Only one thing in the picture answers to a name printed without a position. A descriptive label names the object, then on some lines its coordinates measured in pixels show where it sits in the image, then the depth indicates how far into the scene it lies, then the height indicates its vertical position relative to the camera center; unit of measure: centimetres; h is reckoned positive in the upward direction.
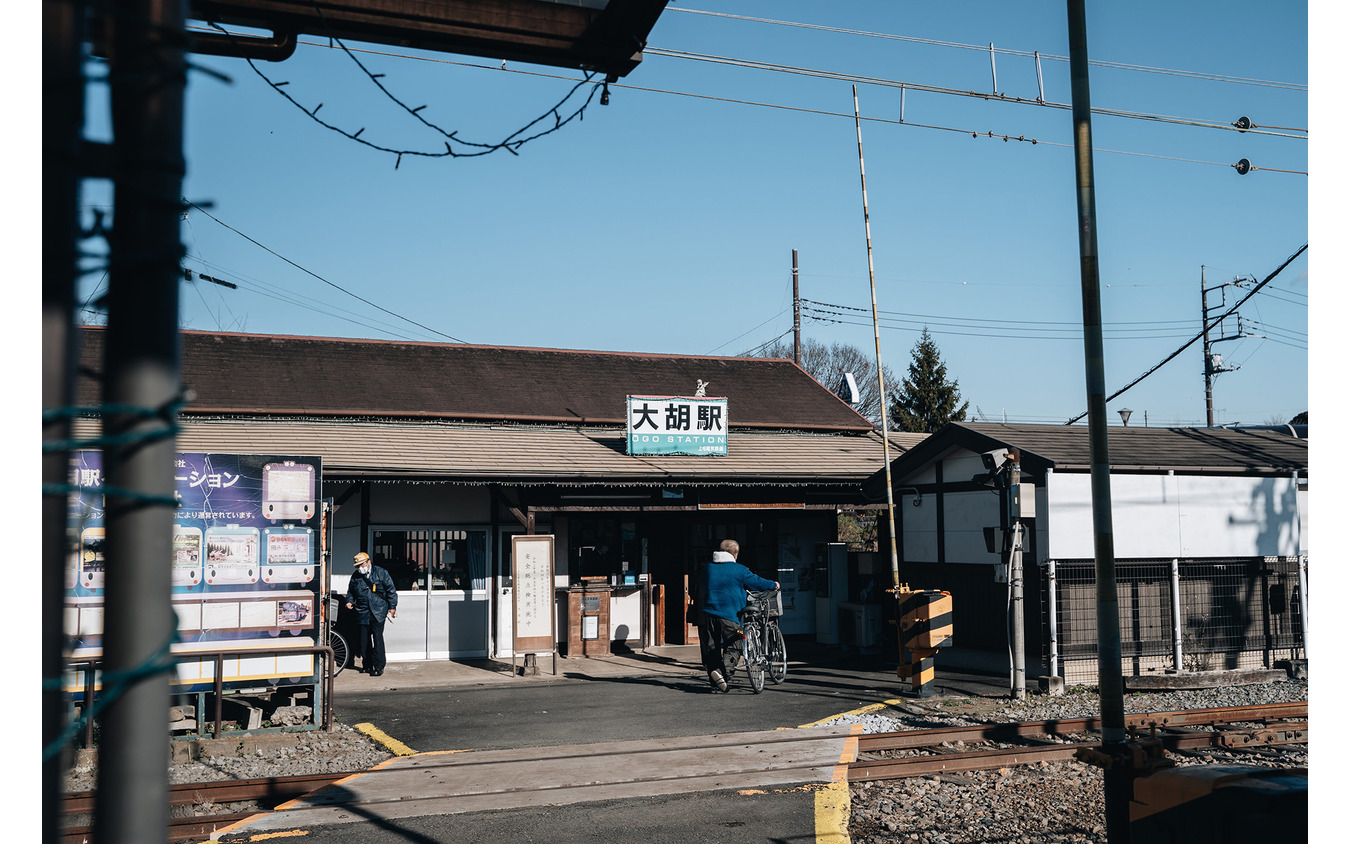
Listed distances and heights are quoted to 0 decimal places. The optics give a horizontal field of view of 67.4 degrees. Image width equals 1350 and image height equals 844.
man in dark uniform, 1537 -128
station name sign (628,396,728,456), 1872 +165
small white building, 1392 -60
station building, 1700 +60
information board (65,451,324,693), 1070 -50
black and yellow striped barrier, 1280 -155
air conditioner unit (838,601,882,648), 1739 -194
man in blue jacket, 1327 -115
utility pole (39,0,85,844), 160 +35
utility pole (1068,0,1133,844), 592 +57
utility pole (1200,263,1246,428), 4762 +669
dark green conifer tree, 5184 +593
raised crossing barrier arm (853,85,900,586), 1394 +95
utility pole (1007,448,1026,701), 1255 -95
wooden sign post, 1532 -131
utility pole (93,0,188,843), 172 +18
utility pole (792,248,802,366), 4176 +806
